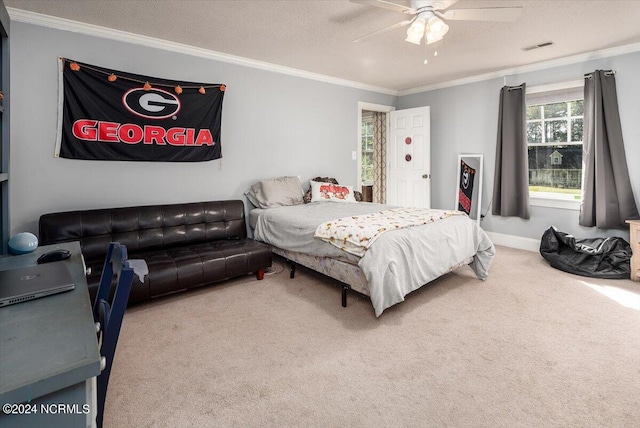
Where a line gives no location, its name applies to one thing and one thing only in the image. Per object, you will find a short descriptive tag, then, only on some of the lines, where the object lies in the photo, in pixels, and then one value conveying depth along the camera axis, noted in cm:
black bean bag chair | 346
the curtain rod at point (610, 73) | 371
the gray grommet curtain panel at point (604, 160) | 369
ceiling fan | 226
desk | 63
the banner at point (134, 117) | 305
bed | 250
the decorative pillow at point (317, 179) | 445
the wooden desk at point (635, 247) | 327
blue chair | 101
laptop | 105
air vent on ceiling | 357
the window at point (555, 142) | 418
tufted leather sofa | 278
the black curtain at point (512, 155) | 443
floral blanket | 257
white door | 538
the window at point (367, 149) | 761
